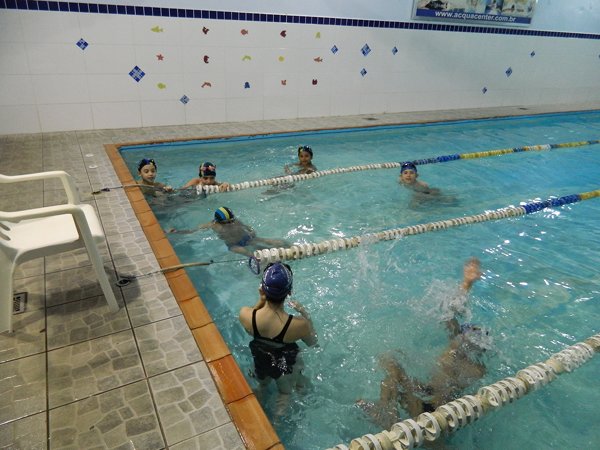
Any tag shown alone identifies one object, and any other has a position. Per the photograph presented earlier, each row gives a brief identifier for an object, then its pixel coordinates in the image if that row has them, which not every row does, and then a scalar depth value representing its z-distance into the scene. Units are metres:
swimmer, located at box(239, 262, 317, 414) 2.36
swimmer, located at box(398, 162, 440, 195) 5.64
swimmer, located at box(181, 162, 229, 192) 5.20
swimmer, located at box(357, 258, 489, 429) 2.45
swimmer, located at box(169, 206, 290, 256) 4.12
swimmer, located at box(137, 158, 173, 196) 4.80
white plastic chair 2.32
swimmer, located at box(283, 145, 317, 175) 5.98
